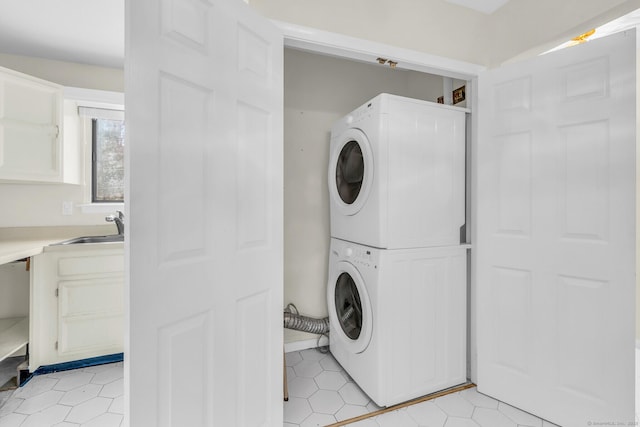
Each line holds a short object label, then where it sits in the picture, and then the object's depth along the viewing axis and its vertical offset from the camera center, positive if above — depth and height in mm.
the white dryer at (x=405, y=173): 1665 +245
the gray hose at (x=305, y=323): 2215 -878
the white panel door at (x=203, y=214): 867 -4
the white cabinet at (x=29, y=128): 2025 +622
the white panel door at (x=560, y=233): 1357 -108
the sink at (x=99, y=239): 2389 -222
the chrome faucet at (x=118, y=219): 2396 -53
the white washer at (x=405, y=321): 1669 -662
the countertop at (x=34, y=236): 1809 -191
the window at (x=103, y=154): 2533 +535
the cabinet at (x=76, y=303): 2002 -654
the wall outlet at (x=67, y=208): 2426 +39
